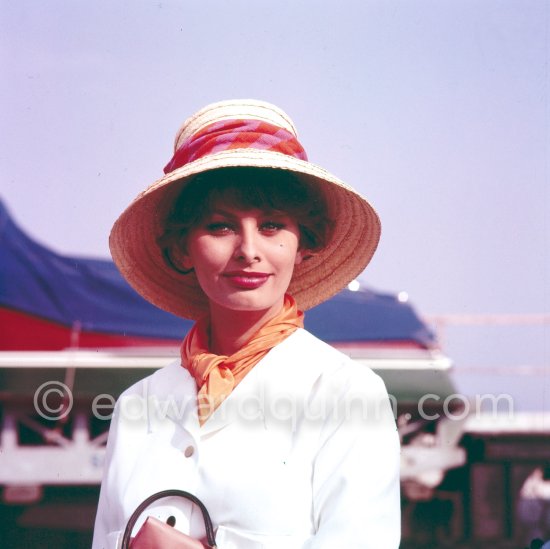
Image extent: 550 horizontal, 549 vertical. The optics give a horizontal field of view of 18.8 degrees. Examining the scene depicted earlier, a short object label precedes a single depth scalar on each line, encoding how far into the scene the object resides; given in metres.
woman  1.95
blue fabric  3.59
